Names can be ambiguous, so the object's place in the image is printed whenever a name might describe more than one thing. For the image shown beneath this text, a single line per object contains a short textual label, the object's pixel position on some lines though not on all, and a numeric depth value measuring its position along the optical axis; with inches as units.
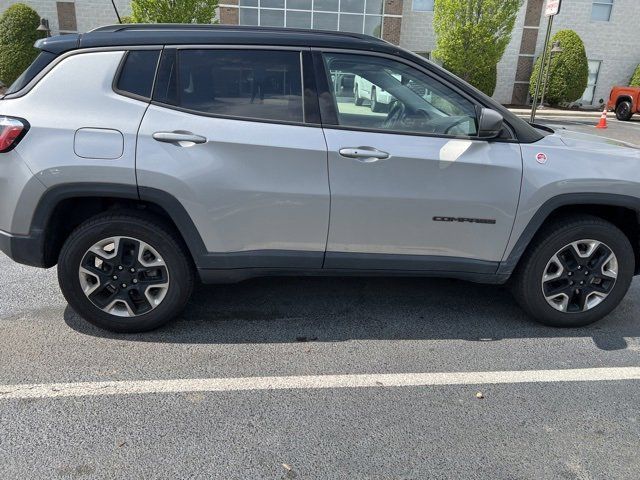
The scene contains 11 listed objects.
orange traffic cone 696.0
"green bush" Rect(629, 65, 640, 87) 1009.5
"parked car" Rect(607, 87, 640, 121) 789.2
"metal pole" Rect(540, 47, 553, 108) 912.5
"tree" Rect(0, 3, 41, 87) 853.8
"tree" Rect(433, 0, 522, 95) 746.8
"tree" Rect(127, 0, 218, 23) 645.3
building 938.1
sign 373.1
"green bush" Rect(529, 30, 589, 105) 956.0
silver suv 120.6
